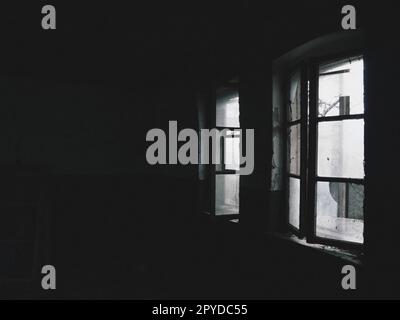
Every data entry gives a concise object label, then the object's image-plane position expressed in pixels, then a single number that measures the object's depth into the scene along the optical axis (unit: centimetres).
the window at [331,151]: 226
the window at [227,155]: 404
